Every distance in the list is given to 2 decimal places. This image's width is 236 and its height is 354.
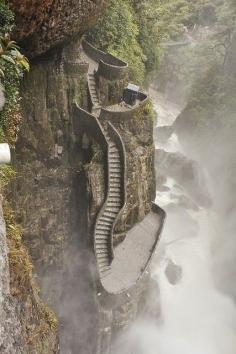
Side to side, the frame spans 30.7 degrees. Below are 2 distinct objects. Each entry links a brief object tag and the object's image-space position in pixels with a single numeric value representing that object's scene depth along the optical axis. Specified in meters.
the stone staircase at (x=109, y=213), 20.16
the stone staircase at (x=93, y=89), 21.50
